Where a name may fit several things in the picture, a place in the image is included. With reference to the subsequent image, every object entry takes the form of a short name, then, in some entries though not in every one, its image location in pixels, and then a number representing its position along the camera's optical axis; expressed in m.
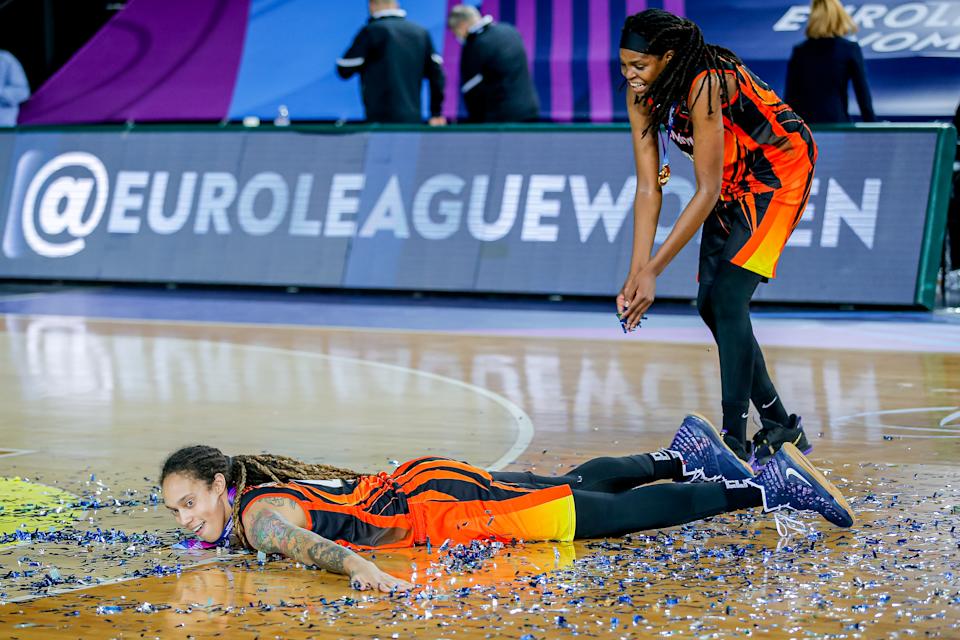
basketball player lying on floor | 5.13
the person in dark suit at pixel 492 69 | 14.44
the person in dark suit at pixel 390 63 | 14.55
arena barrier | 12.83
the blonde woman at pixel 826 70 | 12.62
